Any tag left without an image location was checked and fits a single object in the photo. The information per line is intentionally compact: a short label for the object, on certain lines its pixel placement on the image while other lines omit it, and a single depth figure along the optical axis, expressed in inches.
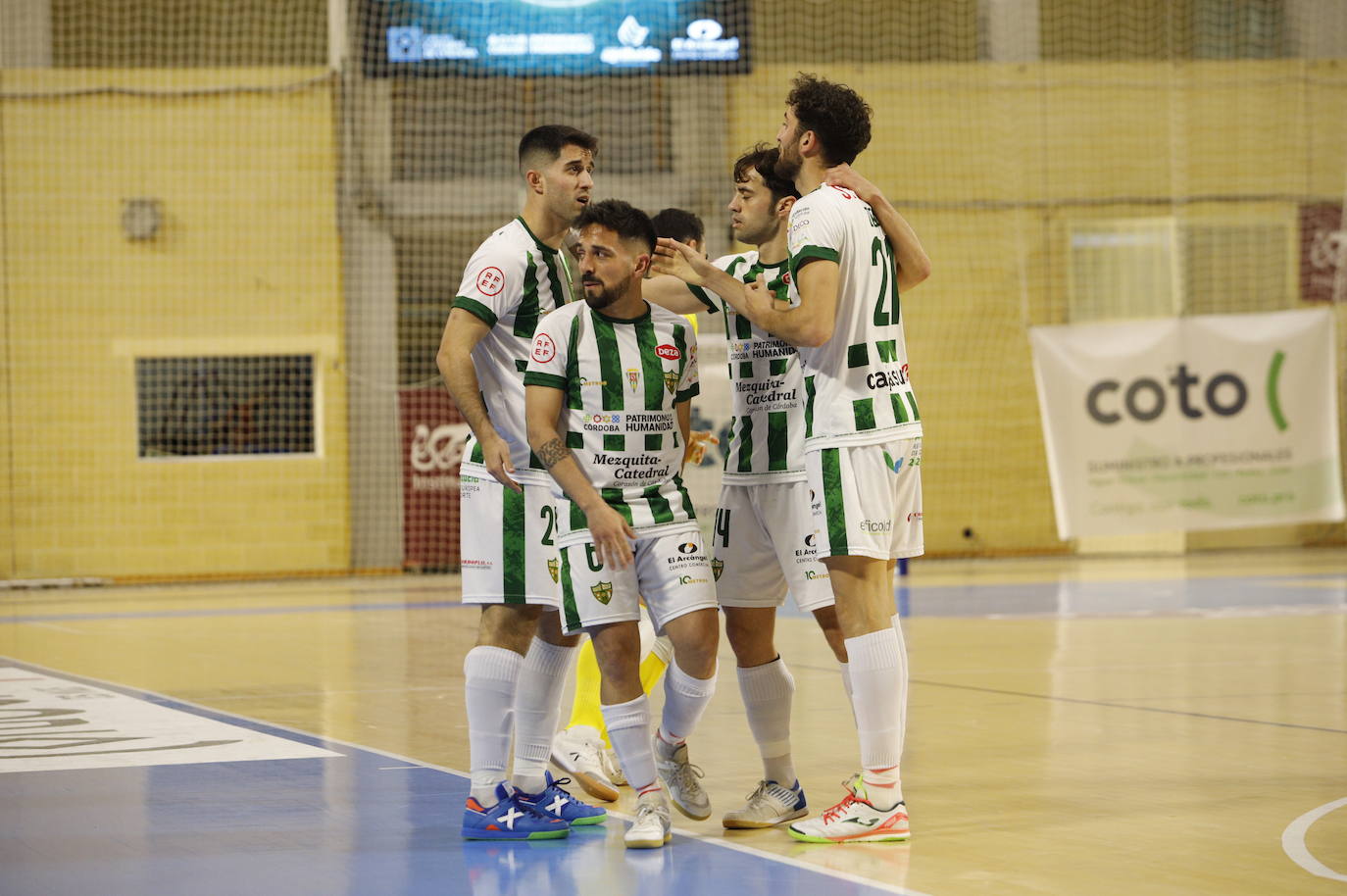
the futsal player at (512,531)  341.4
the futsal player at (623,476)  323.6
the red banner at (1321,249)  1405.0
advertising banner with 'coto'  1247.5
